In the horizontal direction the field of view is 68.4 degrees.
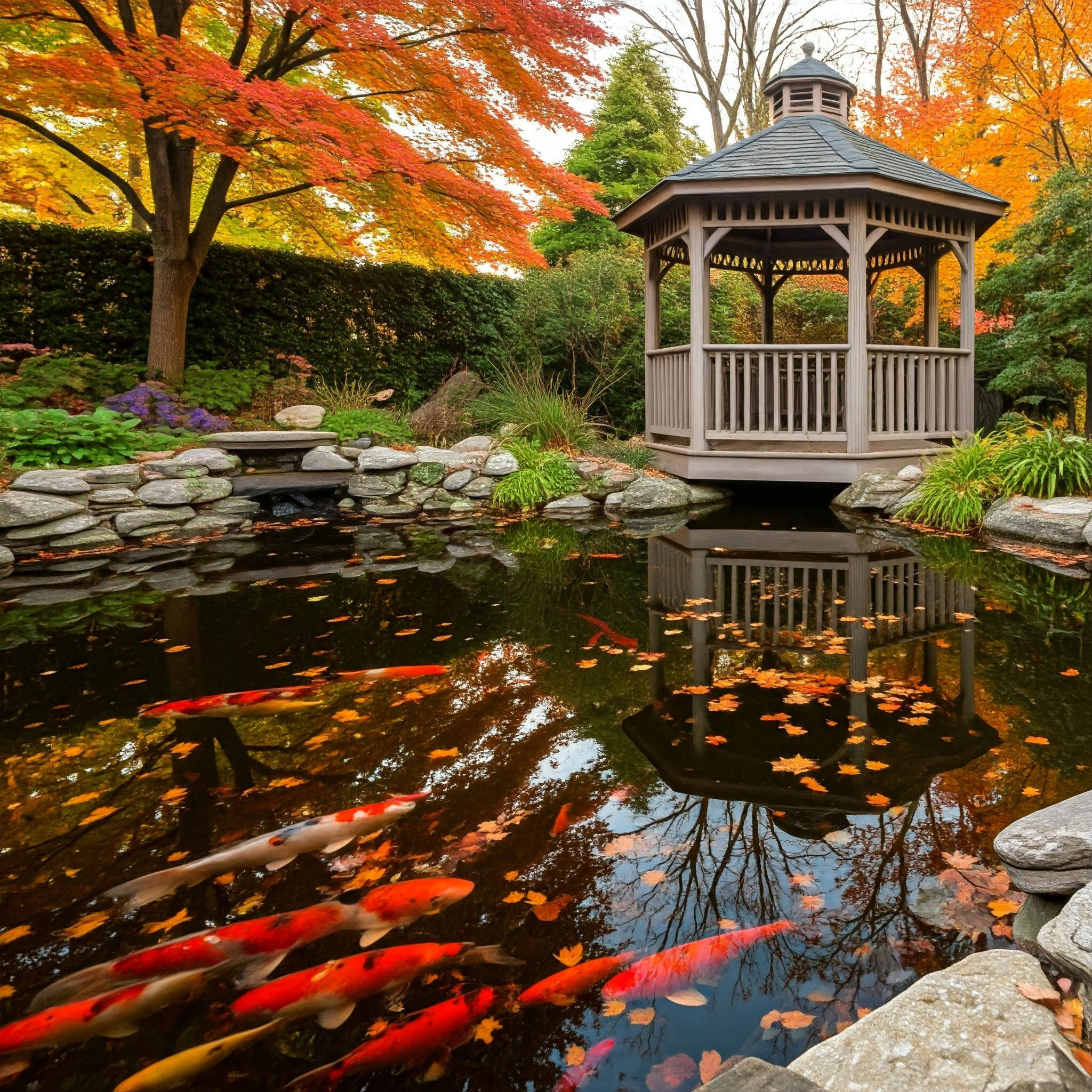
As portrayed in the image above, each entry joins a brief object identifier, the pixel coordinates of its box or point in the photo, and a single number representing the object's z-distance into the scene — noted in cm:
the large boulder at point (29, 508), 645
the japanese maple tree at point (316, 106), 706
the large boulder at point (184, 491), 732
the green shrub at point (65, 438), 715
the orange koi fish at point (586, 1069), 155
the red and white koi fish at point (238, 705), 333
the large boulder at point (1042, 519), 618
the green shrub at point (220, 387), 913
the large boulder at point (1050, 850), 189
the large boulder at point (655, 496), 860
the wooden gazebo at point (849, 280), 805
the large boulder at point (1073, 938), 150
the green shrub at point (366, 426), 930
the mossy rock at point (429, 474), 877
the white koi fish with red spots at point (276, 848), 219
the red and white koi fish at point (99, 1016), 167
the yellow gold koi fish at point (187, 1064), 155
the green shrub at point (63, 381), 800
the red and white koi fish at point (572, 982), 175
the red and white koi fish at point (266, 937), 184
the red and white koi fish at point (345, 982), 171
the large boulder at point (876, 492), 796
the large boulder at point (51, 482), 672
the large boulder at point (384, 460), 873
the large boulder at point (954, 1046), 134
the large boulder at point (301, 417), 928
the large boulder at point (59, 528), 650
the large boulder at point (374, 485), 868
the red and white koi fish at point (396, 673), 374
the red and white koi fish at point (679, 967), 178
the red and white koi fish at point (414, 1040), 156
